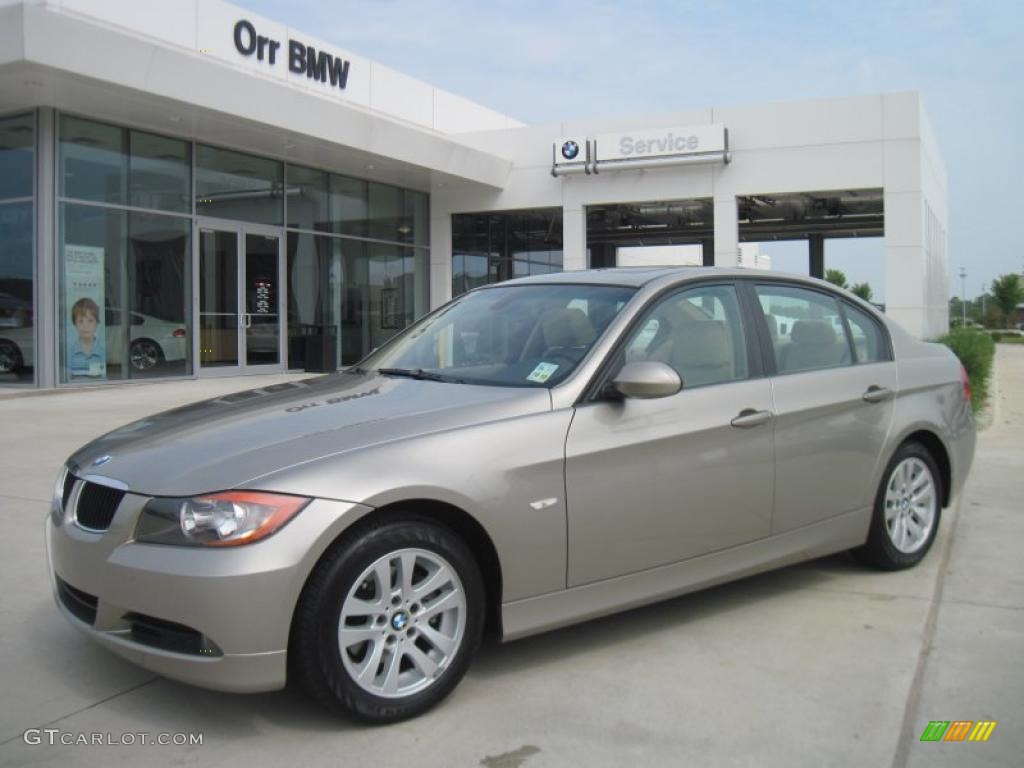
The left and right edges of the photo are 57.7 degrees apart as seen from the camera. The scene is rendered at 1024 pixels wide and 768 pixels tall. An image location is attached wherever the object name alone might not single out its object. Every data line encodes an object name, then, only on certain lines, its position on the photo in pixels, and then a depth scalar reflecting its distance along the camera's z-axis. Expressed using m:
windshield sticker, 3.67
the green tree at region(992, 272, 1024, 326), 74.81
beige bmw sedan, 2.87
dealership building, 13.83
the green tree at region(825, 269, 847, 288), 58.97
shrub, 12.76
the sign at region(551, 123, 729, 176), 19.41
